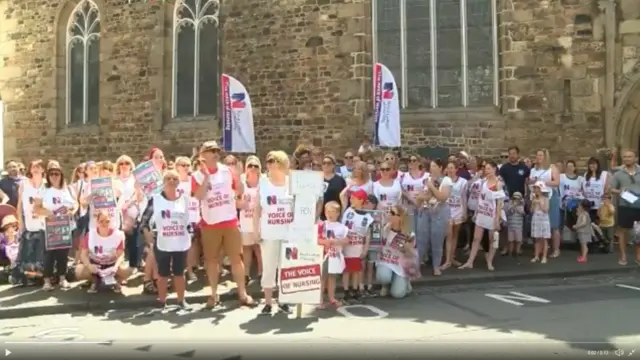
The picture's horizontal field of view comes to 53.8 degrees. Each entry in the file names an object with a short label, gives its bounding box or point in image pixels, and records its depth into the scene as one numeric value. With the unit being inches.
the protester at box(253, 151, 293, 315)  305.0
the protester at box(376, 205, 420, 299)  334.0
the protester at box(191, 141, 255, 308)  304.8
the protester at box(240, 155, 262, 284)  338.0
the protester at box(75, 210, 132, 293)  328.5
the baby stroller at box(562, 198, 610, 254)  471.5
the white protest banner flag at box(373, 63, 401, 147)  532.4
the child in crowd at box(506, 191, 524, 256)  441.4
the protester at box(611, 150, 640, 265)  427.2
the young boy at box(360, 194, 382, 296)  333.7
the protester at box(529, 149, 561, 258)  442.6
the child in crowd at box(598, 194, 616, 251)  461.1
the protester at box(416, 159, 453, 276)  387.2
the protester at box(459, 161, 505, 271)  406.6
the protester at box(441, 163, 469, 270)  411.5
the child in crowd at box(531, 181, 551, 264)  430.9
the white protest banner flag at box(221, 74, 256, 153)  548.1
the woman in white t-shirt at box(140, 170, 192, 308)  304.3
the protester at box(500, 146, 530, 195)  460.4
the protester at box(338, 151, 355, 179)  418.9
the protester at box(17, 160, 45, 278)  345.7
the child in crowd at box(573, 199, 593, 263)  446.0
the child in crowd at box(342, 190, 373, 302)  324.5
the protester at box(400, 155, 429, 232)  390.9
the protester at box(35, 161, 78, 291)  344.8
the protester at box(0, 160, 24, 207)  417.7
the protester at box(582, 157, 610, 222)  474.9
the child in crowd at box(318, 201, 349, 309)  315.0
